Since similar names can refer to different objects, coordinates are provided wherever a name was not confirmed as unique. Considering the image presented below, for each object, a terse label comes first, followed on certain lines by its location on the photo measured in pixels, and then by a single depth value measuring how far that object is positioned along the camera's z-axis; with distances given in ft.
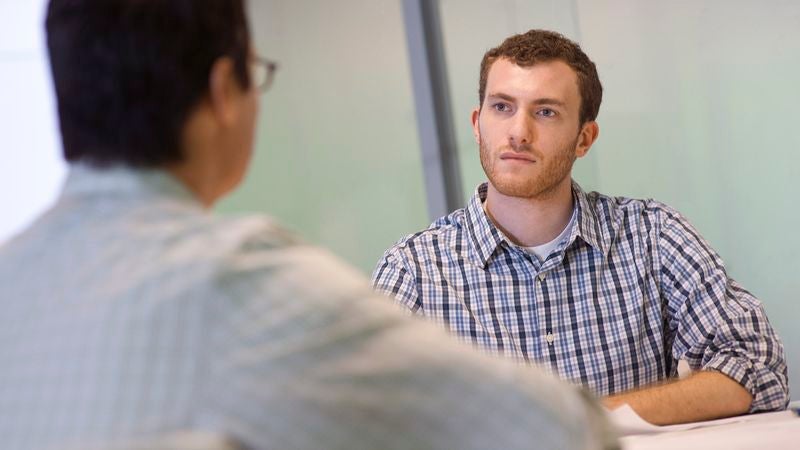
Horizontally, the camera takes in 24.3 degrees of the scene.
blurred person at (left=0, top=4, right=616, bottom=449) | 3.36
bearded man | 7.38
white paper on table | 6.38
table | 6.04
